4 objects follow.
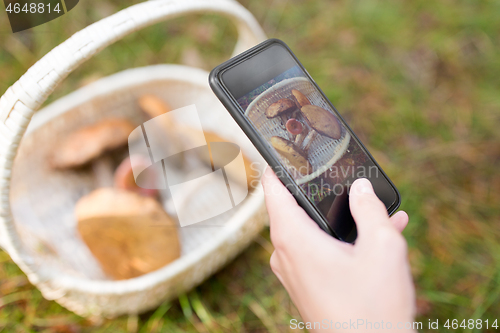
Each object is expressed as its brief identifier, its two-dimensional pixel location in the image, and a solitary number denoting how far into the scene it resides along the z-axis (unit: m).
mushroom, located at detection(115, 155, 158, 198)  0.78
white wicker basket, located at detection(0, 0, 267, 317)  0.46
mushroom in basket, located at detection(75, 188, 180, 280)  0.69
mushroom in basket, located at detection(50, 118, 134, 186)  0.79
